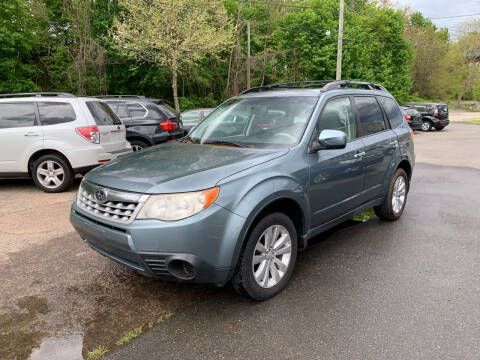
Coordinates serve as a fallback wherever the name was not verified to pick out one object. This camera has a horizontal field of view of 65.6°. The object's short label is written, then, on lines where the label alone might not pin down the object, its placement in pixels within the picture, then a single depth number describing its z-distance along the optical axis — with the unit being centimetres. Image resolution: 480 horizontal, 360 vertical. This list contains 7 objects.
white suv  657
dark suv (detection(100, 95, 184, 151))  884
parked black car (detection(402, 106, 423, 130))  2106
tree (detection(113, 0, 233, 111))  2380
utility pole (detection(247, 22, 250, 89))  3006
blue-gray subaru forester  256
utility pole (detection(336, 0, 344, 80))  1997
